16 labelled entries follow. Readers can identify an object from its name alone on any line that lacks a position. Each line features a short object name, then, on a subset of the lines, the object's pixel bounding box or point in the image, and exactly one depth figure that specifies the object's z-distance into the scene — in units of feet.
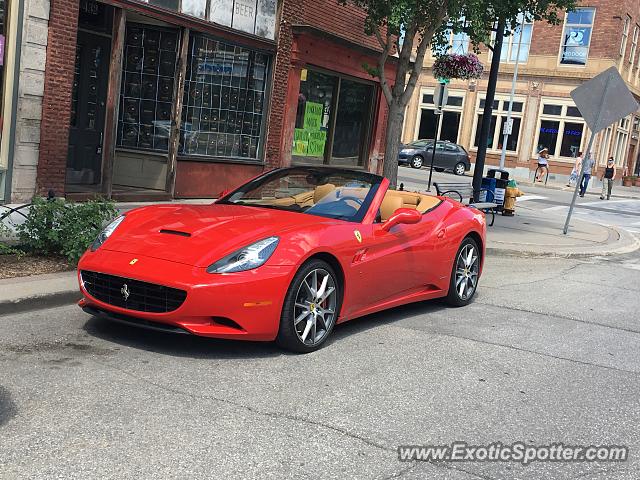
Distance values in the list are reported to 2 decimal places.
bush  23.50
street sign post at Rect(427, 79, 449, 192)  73.05
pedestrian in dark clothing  97.76
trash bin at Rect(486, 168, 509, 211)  56.13
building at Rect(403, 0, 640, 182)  133.69
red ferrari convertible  16.46
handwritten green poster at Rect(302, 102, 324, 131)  53.21
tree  39.86
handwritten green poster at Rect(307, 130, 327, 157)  54.60
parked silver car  116.06
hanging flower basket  53.72
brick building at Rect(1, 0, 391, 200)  35.22
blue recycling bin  55.47
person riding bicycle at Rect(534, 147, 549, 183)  116.67
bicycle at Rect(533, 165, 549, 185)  119.85
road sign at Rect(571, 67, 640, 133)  44.19
